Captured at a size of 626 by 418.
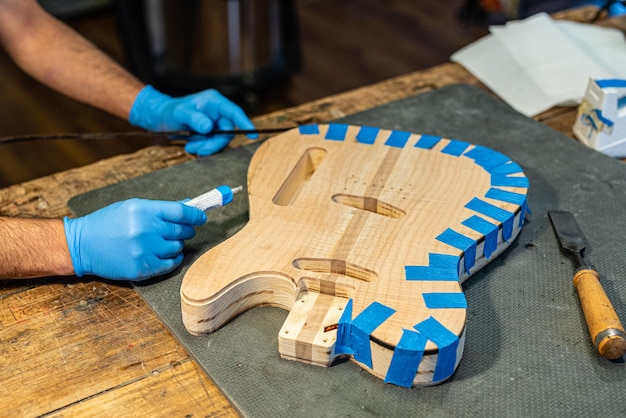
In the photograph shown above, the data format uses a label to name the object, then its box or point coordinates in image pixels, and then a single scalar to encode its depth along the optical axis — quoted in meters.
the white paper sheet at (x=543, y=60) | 1.58
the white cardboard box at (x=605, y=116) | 1.32
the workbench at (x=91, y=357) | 0.89
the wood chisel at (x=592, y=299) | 0.91
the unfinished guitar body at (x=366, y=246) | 0.90
